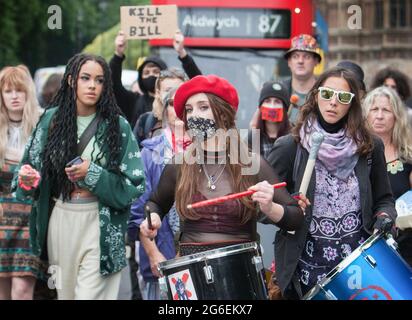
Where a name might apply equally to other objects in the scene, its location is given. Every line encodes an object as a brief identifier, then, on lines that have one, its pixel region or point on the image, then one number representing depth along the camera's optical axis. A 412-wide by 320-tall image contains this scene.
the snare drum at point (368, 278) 8.19
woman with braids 10.21
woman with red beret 8.44
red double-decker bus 21.25
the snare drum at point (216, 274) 8.02
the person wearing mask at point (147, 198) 10.97
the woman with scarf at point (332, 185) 9.00
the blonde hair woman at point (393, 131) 11.32
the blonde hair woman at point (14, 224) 12.15
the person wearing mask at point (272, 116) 12.78
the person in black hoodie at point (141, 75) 14.20
